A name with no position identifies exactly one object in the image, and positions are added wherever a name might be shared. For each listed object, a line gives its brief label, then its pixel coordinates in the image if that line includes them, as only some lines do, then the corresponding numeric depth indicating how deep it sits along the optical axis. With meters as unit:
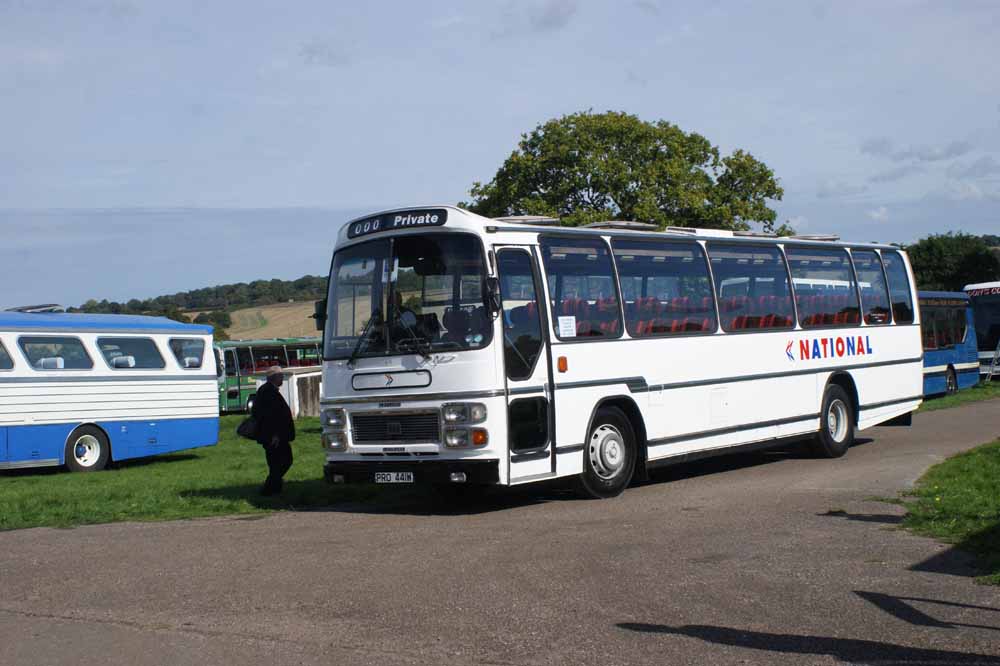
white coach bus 12.58
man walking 15.19
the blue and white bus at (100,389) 22.31
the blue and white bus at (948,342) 34.89
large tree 49.31
